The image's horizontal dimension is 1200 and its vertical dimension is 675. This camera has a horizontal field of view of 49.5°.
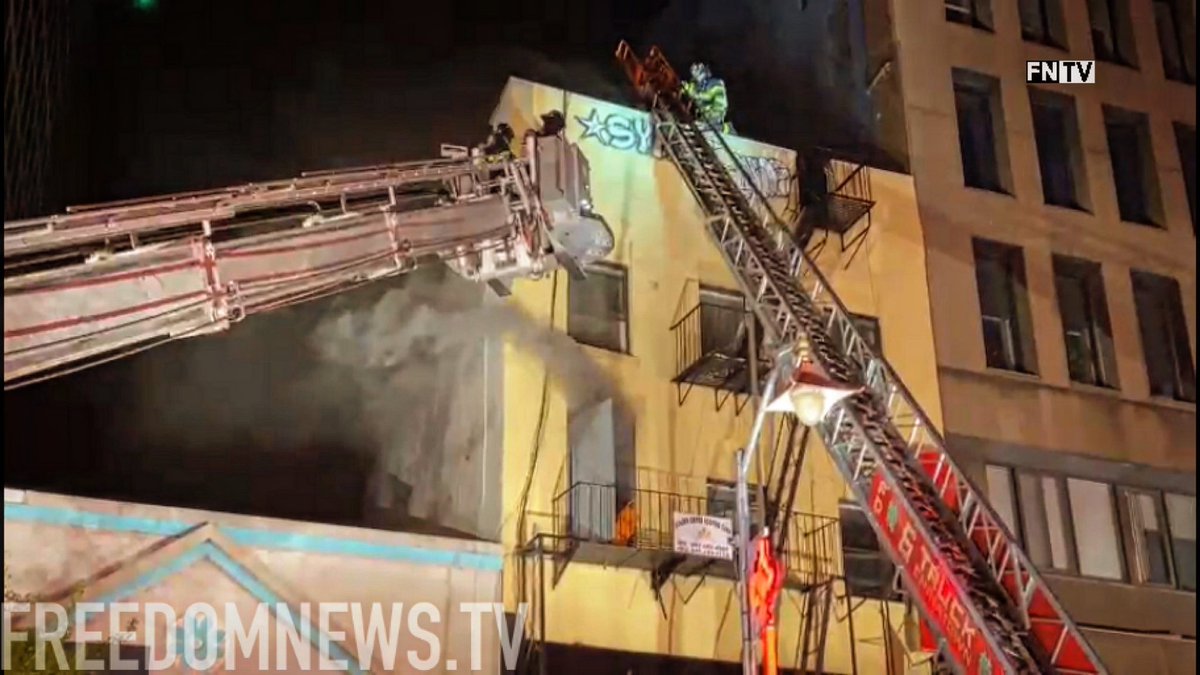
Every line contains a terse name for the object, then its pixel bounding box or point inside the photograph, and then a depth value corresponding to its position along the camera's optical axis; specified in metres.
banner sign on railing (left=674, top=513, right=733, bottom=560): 14.91
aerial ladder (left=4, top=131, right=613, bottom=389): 9.37
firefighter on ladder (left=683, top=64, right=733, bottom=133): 18.41
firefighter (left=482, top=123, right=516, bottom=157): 13.67
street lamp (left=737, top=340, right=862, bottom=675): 9.94
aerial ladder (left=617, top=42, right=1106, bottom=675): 11.34
